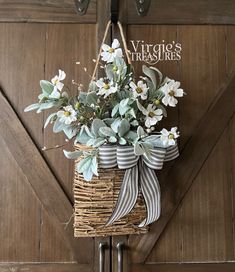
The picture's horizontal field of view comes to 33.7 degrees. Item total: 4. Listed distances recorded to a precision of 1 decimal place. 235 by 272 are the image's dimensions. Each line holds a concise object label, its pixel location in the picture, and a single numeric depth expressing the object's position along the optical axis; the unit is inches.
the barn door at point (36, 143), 49.9
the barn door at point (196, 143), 50.4
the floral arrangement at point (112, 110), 43.1
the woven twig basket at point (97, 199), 45.0
